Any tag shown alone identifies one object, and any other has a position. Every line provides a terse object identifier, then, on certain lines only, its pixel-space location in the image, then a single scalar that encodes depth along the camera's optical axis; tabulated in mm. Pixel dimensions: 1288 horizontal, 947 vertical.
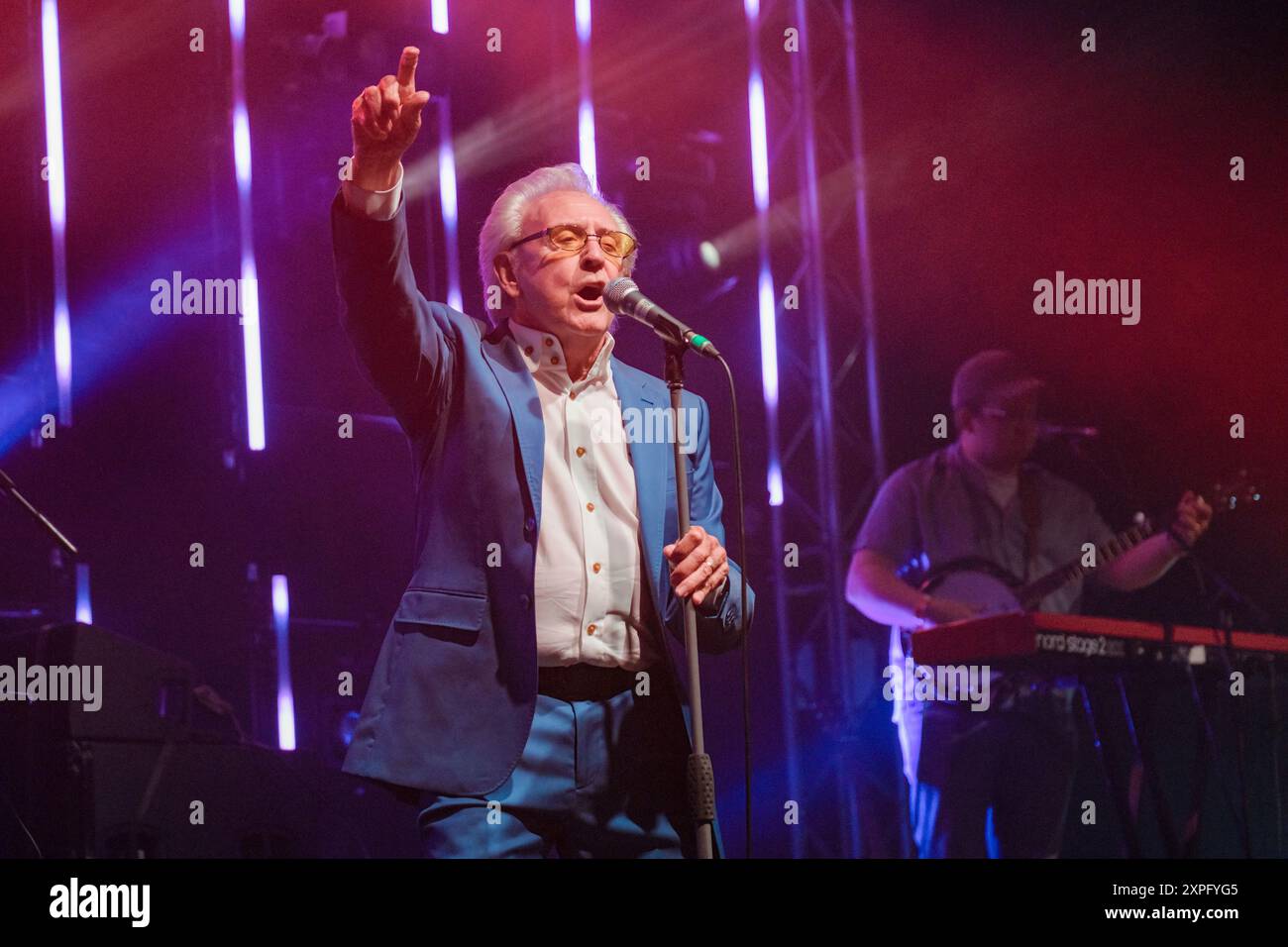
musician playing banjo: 4051
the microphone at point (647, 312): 2533
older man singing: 2533
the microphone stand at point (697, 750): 2465
